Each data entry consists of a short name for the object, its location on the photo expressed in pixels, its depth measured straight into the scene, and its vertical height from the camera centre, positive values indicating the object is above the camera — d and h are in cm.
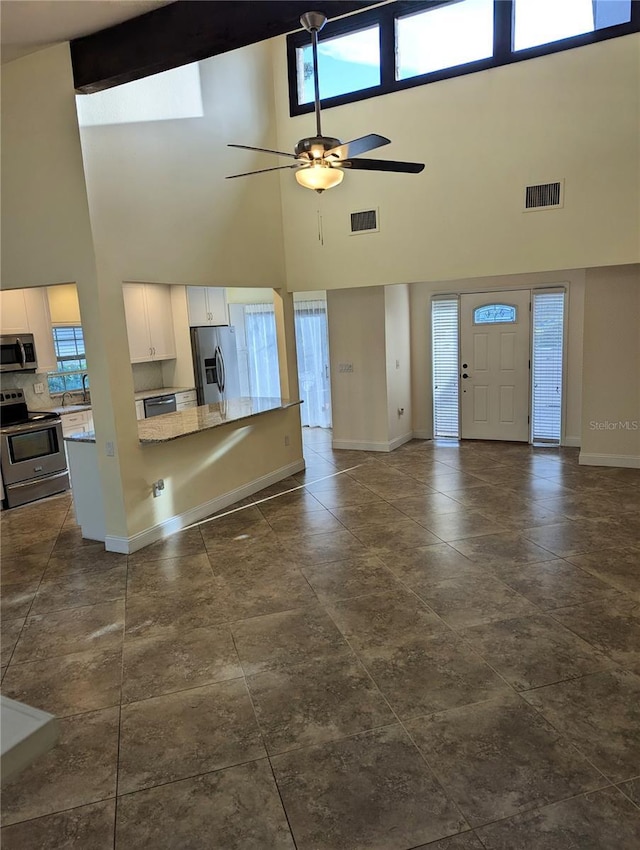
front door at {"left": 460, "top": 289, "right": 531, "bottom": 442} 736 -56
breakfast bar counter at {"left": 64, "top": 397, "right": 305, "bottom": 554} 449 -113
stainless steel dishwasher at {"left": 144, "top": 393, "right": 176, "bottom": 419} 693 -80
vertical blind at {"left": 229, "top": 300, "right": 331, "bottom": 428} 879 -33
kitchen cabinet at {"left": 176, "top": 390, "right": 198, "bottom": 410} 738 -80
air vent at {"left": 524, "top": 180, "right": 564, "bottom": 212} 491 +107
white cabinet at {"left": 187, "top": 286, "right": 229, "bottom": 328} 752 +43
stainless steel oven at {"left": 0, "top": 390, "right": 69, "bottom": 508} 566 -108
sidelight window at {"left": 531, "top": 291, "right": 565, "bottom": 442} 709 -57
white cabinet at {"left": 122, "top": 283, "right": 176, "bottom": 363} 688 +25
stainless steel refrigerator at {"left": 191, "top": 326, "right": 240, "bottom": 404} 764 -36
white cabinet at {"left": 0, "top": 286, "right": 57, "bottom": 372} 578 +31
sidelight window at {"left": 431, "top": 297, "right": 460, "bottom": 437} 773 -56
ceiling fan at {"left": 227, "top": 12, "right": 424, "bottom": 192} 335 +105
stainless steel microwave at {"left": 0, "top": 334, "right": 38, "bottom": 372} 570 -5
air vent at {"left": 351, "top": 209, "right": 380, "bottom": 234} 566 +108
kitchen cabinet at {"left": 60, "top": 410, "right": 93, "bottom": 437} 619 -86
